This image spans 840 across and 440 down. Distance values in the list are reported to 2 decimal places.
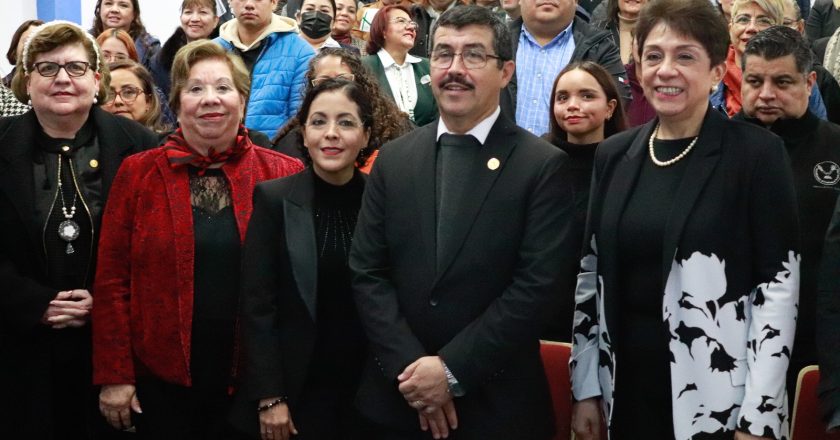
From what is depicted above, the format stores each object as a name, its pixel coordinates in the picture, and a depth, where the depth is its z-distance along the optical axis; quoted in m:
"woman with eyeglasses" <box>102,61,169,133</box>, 4.99
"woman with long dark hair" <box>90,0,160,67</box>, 6.86
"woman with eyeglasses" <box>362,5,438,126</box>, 6.02
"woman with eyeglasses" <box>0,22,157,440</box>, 3.66
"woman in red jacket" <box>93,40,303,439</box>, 3.46
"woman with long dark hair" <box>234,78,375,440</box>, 3.29
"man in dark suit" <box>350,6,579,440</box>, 2.88
